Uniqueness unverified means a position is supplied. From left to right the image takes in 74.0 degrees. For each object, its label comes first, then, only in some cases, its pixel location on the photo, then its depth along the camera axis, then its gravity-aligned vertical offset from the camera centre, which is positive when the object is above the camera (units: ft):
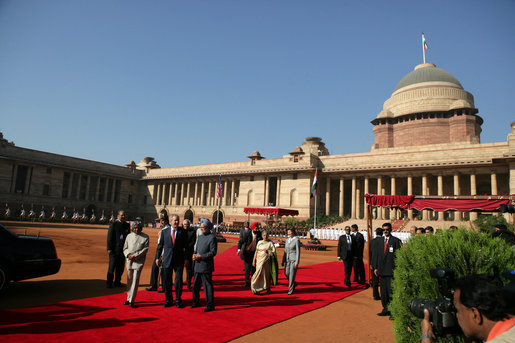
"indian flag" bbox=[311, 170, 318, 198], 98.64 +9.04
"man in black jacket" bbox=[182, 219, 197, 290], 25.85 -1.91
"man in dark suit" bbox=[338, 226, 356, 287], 34.32 -2.85
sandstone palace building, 116.37 +18.71
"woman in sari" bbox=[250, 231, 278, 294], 27.91 -4.00
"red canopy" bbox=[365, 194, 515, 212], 37.71 +2.73
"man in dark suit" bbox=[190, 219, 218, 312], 22.00 -3.32
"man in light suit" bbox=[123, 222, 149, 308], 21.91 -2.88
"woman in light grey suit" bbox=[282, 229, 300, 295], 28.12 -3.14
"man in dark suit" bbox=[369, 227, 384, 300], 26.58 -2.18
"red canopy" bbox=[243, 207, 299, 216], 90.02 +2.02
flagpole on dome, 187.68 +97.29
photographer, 6.32 -1.61
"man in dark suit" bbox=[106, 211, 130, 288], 27.71 -2.94
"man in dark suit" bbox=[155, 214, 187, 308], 22.34 -2.73
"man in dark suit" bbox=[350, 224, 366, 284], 35.83 -4.18
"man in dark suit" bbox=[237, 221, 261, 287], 31.81 -2.56
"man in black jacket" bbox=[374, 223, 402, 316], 23.67 -2.93
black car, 22.11 -3.33
